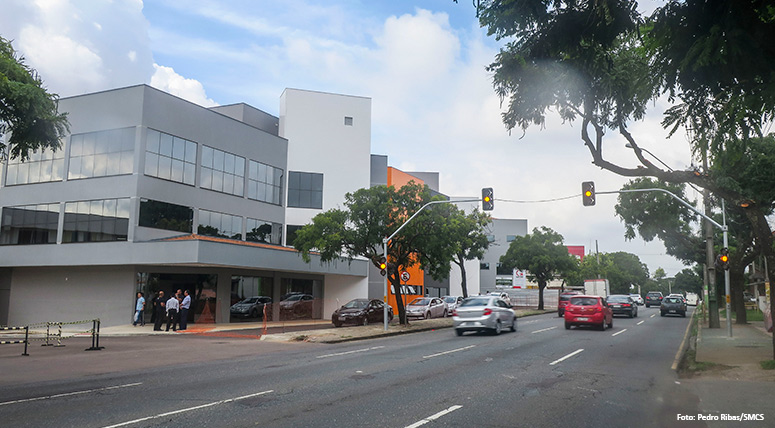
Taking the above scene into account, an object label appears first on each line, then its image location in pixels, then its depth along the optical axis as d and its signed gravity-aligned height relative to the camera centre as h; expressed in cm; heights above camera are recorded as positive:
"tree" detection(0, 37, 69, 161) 1422 +437
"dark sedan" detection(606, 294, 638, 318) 3850 -131
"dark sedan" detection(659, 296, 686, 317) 4281 -146
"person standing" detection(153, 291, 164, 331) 2743 -149
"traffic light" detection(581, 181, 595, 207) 2181 +353
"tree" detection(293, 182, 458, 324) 2911 +280
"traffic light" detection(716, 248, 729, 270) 2134 +107
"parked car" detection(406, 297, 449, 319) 3731 -166
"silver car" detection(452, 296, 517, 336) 2323 -129
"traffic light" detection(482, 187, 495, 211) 2414 +357
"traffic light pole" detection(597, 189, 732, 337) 2161 -24
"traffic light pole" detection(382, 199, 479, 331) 2677 +205
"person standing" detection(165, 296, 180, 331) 2723 -142
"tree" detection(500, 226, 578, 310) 4991 +253
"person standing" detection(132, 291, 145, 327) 2944 -154
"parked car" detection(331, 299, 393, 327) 3058 -164
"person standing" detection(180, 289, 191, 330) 2778 -144
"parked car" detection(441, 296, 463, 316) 4219 -137
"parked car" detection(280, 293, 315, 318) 3425 -156
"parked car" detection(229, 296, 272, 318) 3512 -165
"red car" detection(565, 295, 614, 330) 2619 -122
